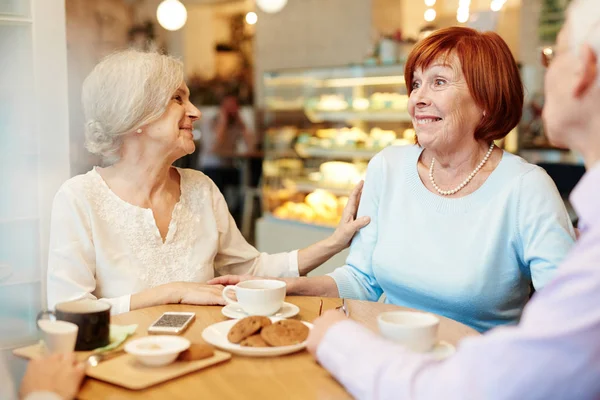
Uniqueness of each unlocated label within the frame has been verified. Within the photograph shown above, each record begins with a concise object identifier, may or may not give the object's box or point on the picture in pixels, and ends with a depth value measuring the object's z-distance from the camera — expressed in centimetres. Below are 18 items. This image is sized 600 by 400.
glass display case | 497
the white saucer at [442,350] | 134
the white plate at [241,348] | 144
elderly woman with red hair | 201
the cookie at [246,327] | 151
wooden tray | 129
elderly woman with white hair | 202
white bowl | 134
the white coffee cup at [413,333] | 132
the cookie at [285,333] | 148
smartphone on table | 162
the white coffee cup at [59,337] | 137
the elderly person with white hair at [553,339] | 93
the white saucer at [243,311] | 175
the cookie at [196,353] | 140
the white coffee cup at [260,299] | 169
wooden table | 127
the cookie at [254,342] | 148
